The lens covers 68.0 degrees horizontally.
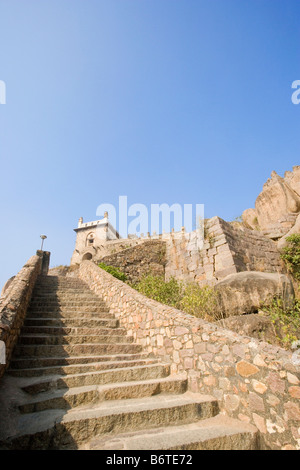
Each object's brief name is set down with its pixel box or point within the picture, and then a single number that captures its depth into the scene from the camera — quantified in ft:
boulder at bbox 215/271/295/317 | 18.31
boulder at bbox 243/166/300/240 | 38.88
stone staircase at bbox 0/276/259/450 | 7.50
